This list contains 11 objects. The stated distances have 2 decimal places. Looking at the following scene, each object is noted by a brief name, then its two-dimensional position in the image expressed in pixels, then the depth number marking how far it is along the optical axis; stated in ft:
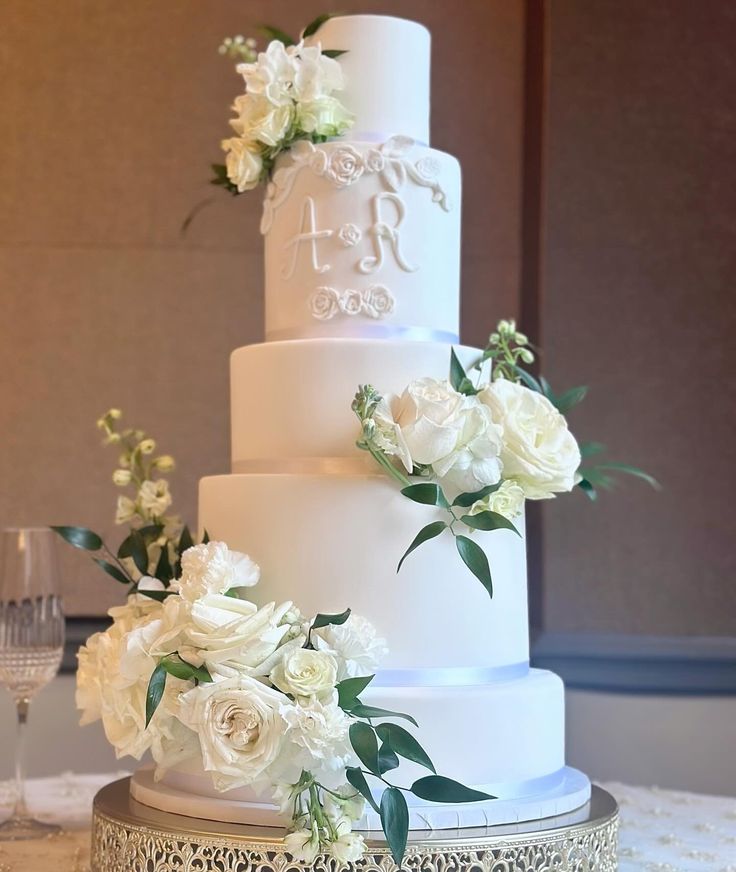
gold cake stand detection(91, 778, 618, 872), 5.28
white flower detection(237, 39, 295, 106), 6.61
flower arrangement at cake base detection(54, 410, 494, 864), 5.12
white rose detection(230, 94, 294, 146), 6.62
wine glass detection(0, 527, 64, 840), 7.45
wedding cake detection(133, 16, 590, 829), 5.90
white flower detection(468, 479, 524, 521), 5.90
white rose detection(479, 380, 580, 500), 5.92
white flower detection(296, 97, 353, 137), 6.62
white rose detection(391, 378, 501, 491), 5.66
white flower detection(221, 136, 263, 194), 6.79
